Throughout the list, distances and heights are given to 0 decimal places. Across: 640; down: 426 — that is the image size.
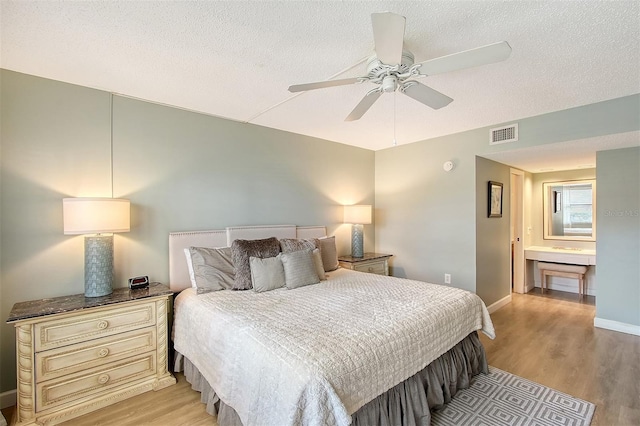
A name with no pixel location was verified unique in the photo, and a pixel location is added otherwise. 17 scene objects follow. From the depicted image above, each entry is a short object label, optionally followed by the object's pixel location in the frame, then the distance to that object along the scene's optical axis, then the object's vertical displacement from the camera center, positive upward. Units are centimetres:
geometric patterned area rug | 199 -142
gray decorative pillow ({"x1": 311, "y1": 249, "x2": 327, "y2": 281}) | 302 -54
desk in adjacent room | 456 -79
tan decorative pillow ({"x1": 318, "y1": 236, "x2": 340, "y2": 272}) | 346 -49
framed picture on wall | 405 +18
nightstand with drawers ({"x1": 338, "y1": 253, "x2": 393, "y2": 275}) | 393 -71
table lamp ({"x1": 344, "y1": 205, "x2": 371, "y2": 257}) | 420 -13
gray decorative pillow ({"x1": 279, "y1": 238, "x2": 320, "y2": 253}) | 309 -35
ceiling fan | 136 +82
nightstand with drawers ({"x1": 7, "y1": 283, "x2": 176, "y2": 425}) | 191 -100
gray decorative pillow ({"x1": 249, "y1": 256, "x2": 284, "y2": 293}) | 263 -56
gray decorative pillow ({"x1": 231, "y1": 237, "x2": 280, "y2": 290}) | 268 -40
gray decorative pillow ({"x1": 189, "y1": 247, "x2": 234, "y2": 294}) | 259 -52
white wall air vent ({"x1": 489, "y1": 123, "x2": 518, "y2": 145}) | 339 +91
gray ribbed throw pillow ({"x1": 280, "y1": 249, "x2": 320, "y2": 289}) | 273 -55
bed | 139 -79
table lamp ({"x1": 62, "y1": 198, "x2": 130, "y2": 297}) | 215 -11
